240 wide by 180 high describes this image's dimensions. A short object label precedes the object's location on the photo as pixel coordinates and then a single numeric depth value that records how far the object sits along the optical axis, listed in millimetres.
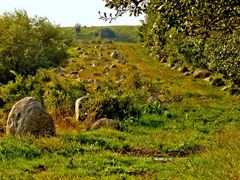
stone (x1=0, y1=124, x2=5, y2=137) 25538
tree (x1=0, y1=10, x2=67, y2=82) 43500
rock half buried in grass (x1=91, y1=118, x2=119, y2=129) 24438
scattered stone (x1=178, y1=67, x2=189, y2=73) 54950
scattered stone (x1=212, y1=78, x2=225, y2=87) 43375
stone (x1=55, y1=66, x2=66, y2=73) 59062
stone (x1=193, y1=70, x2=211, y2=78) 49156
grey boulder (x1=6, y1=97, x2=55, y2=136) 21125
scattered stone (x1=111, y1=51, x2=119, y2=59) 75656
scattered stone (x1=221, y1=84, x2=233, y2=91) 40369
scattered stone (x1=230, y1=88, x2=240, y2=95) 38469
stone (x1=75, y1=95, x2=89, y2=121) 26969
